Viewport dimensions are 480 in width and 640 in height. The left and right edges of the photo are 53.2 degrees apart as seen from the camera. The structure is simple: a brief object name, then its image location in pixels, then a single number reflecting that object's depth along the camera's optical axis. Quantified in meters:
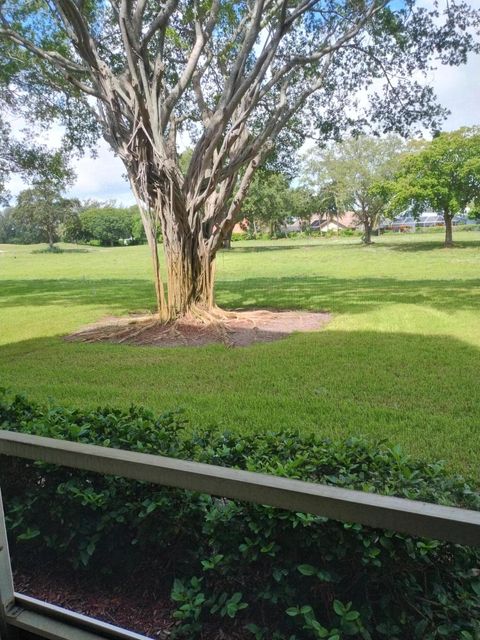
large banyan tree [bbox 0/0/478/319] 4.17
